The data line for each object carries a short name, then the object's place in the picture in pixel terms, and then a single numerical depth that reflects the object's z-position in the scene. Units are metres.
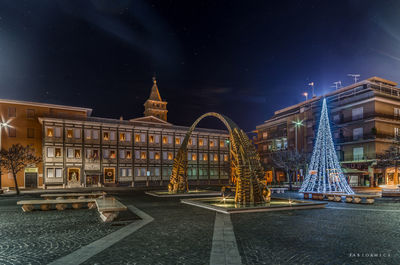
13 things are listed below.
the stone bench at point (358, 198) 19.33
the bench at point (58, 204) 16.78
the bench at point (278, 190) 30.33
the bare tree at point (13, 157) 32.72
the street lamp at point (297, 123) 51.26
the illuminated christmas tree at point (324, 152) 24.66
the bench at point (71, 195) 22.40
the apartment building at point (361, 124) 39.75
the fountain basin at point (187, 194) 25.60
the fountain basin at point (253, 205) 14.81
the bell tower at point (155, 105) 88.88
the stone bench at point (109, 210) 12.57
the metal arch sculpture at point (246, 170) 16.34
